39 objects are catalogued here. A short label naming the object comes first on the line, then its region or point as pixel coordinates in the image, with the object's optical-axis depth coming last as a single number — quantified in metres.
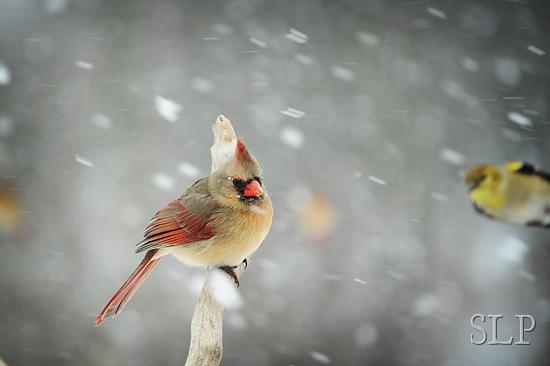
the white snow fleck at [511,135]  4.48
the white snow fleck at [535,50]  4.47
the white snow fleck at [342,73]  4.80
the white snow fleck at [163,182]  4.59
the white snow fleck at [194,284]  4.62
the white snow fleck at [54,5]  4.75
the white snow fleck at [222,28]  4.86
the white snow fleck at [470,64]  4.65
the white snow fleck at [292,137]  4.71
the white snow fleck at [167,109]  4.64
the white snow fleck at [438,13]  4.77
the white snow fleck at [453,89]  4.68
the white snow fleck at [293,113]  4.80
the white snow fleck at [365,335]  4.60
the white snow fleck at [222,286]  2.36
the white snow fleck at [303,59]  4.85
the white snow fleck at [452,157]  4.58
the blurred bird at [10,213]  4.67
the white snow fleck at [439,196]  4.64
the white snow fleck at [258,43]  4.91
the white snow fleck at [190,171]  4.65
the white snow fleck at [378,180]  4.69
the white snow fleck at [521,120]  4.50
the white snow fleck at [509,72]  4.52
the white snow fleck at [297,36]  4.86
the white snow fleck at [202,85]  4.75
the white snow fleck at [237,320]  4.76
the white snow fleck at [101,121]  4.69
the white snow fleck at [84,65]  4.75
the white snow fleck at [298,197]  4.72
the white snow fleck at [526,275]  4.46
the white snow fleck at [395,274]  4.69
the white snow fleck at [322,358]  4.63
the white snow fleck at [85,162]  4.69
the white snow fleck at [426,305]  4.65
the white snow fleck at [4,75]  4.64
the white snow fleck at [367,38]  4.81
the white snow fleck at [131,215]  4.52
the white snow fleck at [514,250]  4.48
